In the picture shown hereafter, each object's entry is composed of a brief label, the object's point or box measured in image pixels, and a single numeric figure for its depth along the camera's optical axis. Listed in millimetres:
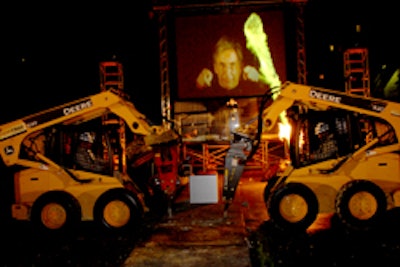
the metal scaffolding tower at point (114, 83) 13079
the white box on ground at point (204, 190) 8922
